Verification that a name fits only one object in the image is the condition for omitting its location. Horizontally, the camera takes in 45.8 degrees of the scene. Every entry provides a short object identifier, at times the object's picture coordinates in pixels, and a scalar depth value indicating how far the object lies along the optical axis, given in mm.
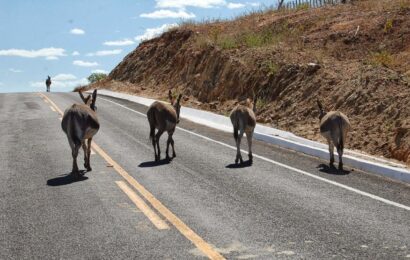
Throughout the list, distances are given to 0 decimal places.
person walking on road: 56188
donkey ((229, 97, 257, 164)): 12695
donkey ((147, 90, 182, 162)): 13070
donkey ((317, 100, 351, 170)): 11992
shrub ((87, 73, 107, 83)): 91188
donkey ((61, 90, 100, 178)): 10625
